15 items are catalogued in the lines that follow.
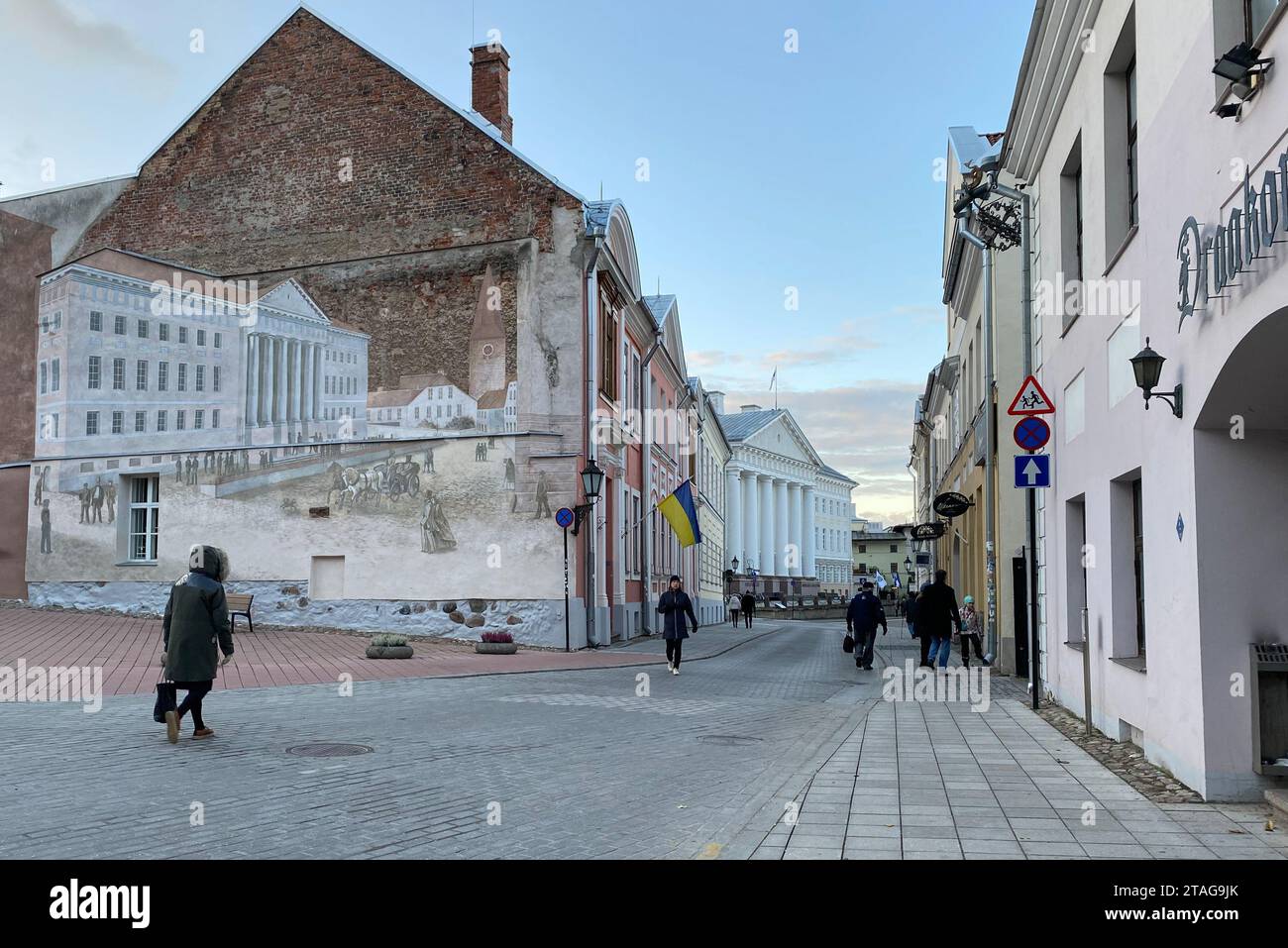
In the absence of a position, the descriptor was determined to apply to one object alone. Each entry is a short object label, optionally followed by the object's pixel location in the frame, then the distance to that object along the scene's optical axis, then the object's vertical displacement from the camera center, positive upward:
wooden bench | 23.32 -0.95
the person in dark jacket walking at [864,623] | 21.17 -1.34
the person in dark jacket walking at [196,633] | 9.74 -0.65
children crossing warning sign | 12.80 +1.69
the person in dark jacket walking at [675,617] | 19.02 -1.08
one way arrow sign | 12.48 +0.85
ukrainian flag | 26.19 +0.91
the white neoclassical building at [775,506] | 88.00 +3.89
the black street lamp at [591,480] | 22.66 +1.47
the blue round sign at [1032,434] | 12.30 +1.25
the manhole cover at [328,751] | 9.08 -1.58
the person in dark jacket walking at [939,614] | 18.86 -1.07
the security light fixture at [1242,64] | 6.11 +2.61
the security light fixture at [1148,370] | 7.90 +1.24
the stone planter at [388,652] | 18.98 -1.61
